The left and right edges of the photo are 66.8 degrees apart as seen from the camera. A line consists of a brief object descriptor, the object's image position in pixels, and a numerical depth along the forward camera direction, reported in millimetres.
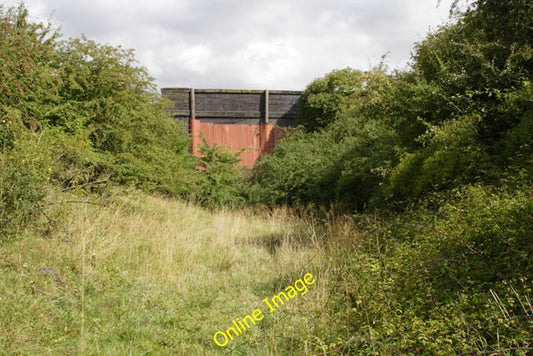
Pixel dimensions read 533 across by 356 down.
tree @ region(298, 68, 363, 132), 15531
